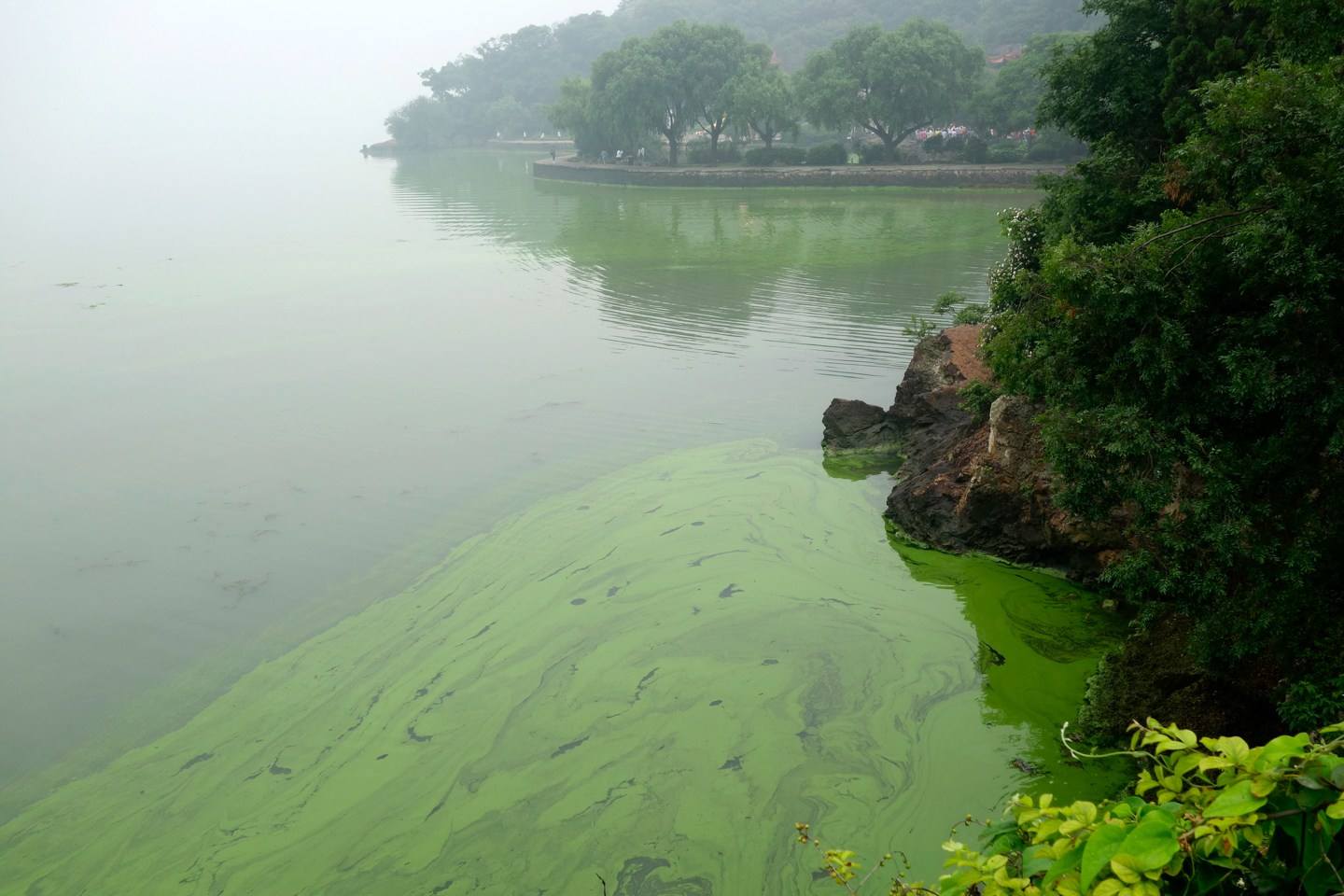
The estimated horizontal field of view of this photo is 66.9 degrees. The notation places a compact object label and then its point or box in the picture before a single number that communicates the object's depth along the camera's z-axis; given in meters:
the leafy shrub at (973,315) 13.08
